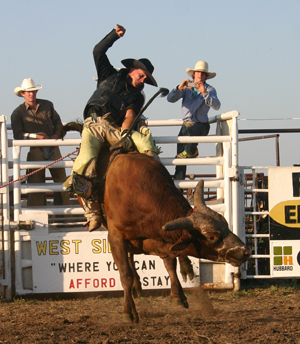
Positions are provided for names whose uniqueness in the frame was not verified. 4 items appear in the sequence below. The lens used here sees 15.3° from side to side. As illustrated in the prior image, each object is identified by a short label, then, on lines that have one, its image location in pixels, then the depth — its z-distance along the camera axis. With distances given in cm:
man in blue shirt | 1576
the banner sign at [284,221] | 1476
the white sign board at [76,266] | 1431
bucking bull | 972
